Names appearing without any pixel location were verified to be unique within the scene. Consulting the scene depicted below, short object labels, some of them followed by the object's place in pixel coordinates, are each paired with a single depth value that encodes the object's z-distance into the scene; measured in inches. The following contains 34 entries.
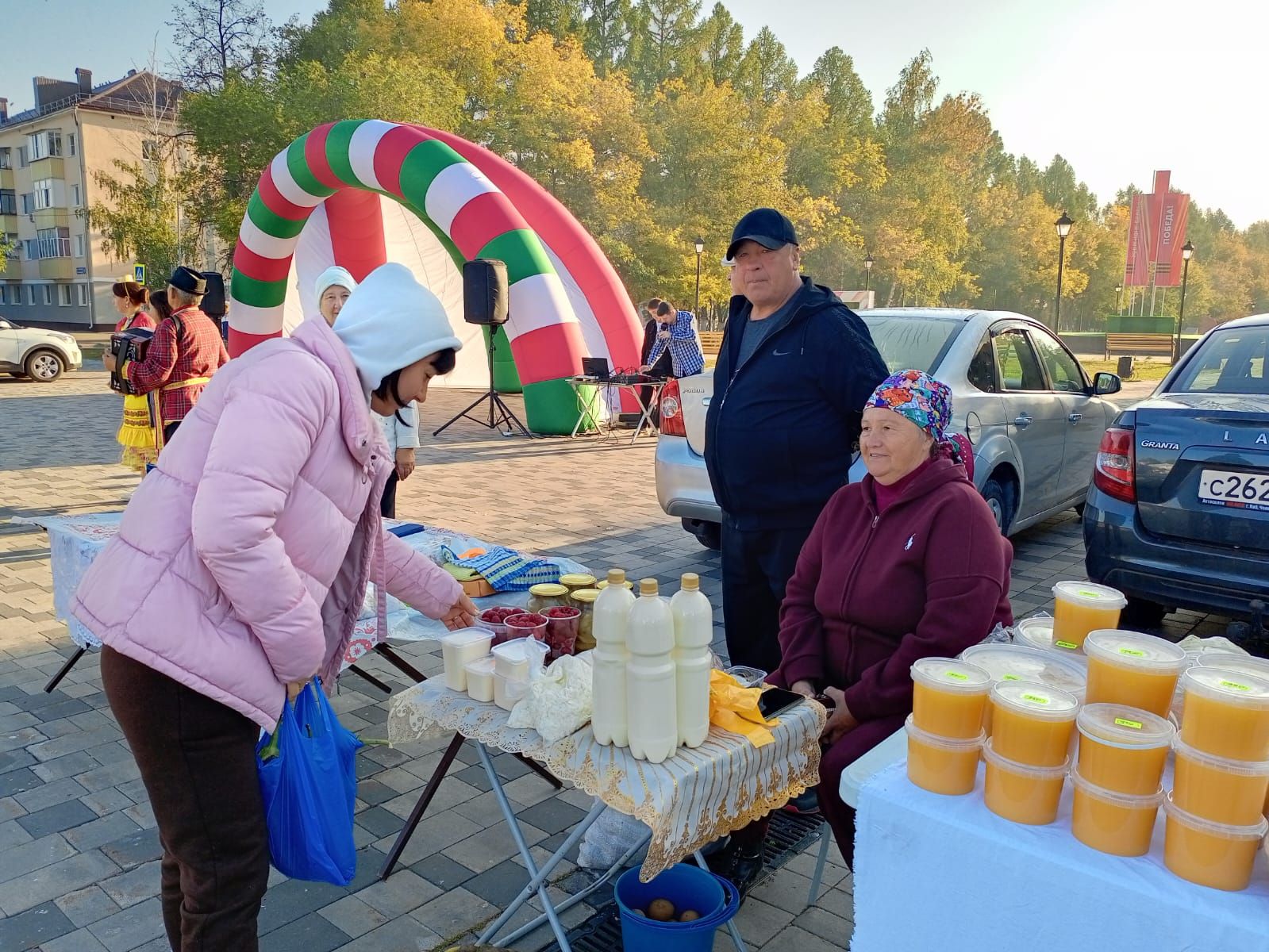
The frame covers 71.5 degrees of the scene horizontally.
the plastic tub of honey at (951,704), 62.2
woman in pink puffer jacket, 72.0
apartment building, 1734.7
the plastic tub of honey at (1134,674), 61.4
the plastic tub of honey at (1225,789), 52.0
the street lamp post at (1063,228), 892.0
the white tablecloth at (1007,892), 52.1
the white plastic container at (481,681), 92.2
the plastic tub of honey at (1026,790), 58.6
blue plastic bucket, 89.0
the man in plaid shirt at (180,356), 263.7
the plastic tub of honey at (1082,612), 81.3
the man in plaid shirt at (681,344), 474.9
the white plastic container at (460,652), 94.1
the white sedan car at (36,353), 751.7
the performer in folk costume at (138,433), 299.3
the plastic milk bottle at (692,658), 76.9
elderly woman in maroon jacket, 99.9
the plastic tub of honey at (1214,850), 51.9
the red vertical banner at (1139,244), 2070.6
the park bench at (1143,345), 1405.0
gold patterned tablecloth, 74.6
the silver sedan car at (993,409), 215.3
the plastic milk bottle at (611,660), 77.4
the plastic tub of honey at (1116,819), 55.1
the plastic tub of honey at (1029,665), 68.2
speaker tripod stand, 505.7
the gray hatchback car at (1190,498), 157.5
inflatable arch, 478.6
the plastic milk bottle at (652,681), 74.7
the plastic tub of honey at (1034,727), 58.2
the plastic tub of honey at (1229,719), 52.1
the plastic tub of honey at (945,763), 62.5
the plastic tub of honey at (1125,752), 54.4
